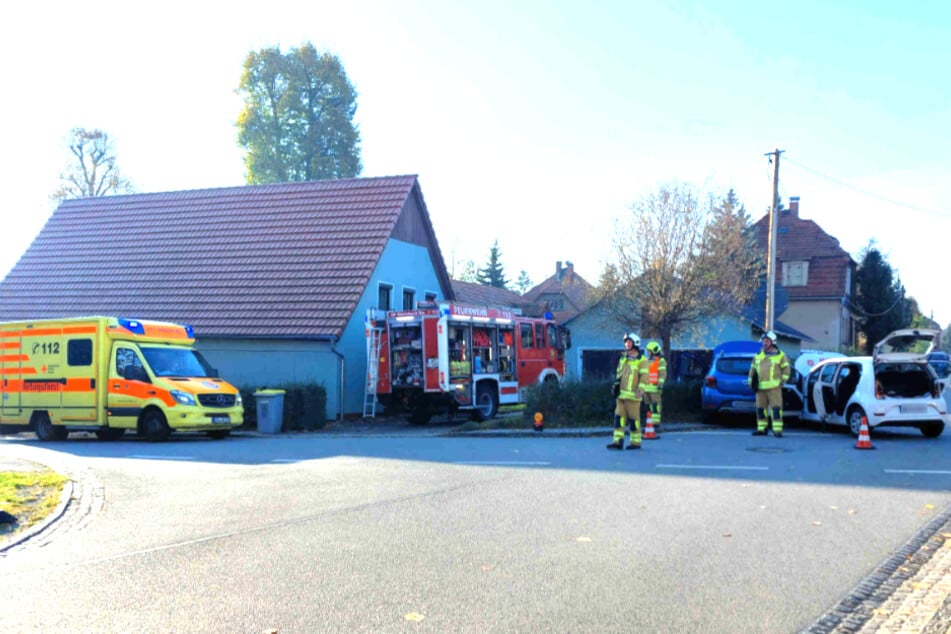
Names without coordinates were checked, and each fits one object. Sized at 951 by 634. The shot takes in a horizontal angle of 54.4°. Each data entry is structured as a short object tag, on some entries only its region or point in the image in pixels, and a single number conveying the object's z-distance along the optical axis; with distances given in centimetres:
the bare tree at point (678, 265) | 2516
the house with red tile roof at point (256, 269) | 2456
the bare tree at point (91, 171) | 5128
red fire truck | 2148
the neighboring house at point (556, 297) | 6528
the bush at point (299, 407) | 2150
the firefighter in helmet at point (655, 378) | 1625
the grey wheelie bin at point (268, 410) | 2081
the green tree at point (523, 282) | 10821
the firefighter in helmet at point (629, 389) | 1418
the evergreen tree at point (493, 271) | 7838
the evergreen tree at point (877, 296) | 5428
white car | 1584
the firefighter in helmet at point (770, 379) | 1619
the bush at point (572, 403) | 1953
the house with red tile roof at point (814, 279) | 5053
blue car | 1911
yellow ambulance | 1856
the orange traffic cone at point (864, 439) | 1409
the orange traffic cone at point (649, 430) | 1627
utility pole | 2856
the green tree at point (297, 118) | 4947
